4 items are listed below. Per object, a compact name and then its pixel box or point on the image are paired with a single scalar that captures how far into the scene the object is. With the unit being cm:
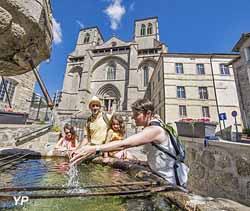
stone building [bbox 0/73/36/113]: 1187
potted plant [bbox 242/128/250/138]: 839
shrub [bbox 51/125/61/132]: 920
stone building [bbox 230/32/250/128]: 1062
